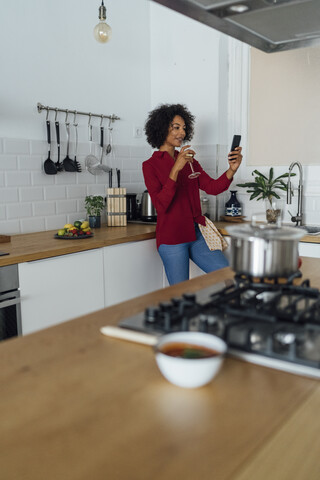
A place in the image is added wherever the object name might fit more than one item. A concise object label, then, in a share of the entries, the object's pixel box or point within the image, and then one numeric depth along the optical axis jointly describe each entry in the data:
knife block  3.53
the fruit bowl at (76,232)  2.96
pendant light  2.96
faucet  3.44
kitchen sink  3.21
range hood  1.59
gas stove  0.96
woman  3.18
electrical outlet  4.06
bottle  3.84
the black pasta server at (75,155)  3.49
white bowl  0.85
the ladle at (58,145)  3.31
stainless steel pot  1.23
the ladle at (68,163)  3.42
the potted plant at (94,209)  3.45
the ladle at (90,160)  3.60
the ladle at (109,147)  3.79
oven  2.36
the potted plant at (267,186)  3.58
